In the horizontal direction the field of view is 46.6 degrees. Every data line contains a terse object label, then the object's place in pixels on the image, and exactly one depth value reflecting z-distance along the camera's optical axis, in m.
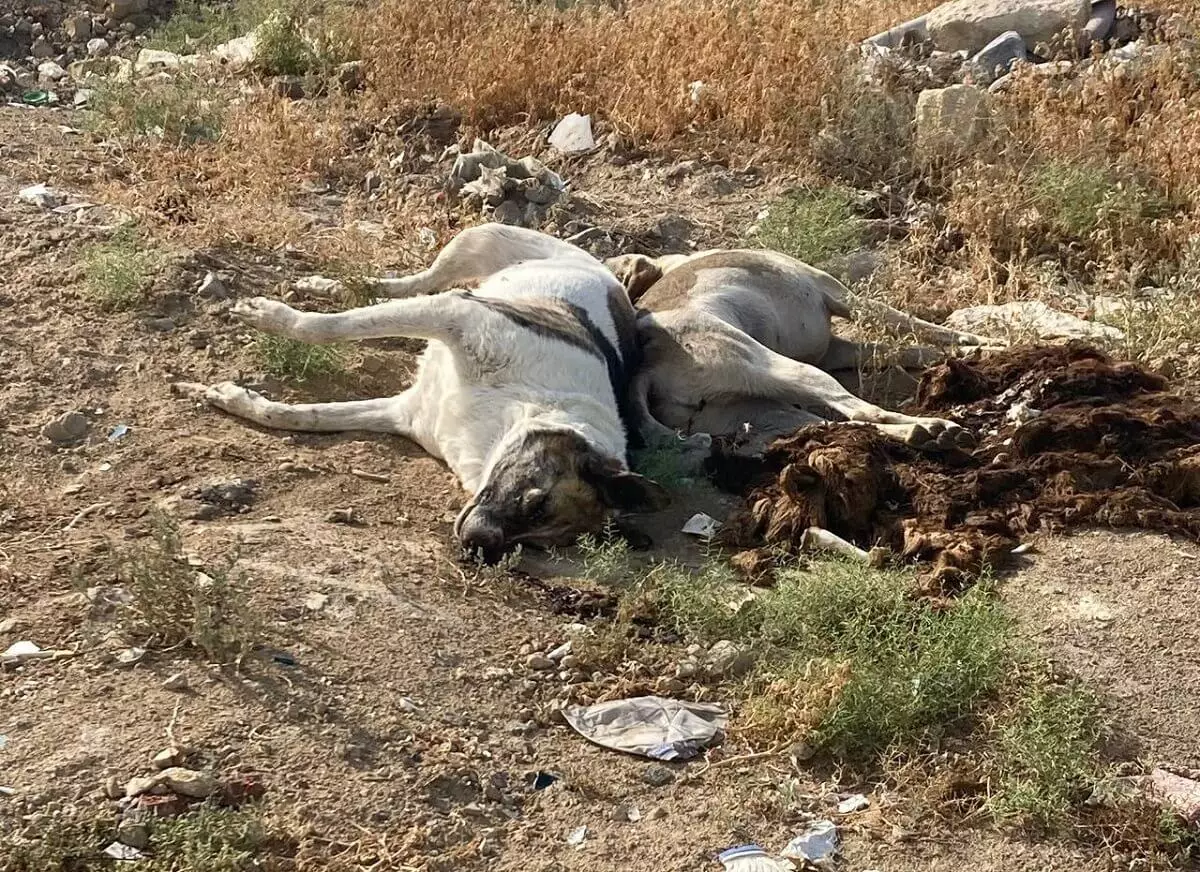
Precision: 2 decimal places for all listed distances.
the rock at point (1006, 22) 9.58
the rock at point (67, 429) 5.44
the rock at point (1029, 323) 6.70
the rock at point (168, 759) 3.47
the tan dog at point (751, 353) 6.05
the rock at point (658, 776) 3.85
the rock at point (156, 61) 9.86
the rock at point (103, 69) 9.33
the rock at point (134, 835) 3.27
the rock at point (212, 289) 6.51
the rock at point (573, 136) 8.94
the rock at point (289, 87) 9.57
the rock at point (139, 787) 3.37
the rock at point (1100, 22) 9.47
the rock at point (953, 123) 8.28
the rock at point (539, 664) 4.31
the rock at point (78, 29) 10.93
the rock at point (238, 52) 9.87
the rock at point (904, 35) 9.68
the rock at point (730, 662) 4.33
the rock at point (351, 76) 9.56
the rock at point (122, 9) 11.26
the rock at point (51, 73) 10.05
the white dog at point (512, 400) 5.07
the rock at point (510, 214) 7.94
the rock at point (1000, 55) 9.16
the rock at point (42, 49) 10.65
